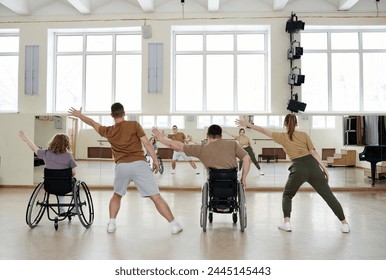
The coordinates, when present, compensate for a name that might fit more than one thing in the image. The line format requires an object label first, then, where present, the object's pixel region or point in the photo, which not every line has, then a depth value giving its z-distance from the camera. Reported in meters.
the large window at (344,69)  9.01
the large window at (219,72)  9.12
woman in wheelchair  3.94
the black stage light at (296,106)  8.05
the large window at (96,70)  9.25
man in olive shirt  3.73
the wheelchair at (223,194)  3.72
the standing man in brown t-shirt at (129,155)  3.64
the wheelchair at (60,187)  3.89
